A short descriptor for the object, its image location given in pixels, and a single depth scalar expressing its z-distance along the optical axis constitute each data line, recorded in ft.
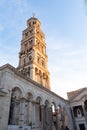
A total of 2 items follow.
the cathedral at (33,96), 54.19
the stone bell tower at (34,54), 103.86
